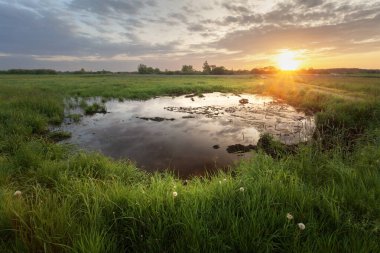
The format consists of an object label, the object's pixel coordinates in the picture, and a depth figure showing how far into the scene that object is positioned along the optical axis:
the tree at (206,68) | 146.15
